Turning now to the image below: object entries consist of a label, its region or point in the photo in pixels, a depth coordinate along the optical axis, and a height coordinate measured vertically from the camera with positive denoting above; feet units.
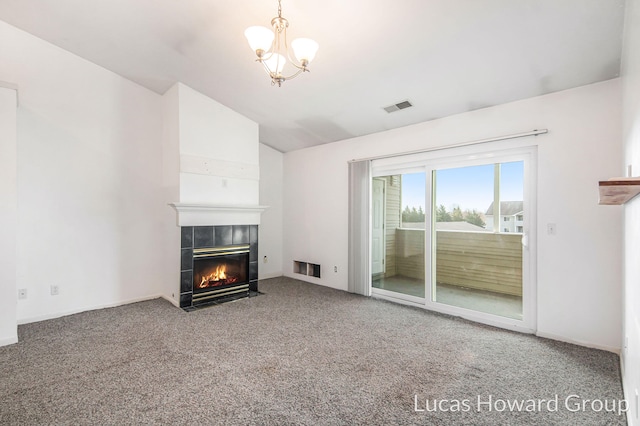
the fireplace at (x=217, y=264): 13.71 -2.48
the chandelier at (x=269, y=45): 7.02 +3.98
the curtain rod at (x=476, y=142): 10.19 +2.76
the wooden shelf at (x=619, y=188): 4.32 +0.40
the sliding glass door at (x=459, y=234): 11.05 -0.86
